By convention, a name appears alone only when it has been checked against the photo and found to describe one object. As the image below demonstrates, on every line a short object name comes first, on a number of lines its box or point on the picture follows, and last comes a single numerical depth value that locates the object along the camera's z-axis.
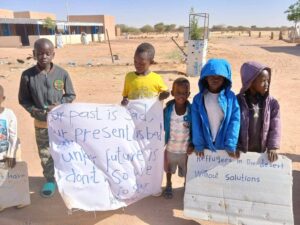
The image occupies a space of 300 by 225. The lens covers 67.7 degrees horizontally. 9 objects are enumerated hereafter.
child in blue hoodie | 2.04
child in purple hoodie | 2.03
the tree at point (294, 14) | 27.46
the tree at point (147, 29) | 68.18
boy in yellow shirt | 2.38
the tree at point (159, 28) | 69.07
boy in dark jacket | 2.37
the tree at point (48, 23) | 25.56
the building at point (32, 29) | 23.80
